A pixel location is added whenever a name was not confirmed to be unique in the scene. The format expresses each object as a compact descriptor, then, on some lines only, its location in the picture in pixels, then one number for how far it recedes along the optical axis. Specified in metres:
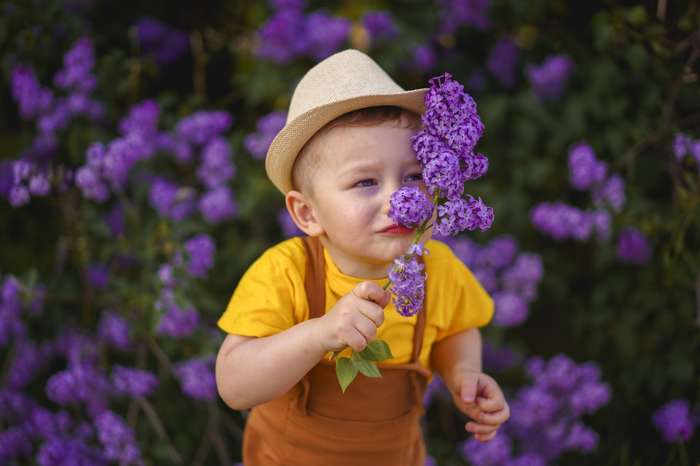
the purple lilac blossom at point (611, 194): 2.80
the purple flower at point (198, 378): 2.63
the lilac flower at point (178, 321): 2.65
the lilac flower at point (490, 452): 2.65
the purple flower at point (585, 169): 2.79
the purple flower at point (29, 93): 3.02
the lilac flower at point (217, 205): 3.02
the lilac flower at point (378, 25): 3.33
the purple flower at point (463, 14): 3.54
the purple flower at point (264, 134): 3.06
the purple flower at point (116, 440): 2.54
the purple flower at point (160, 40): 3.70
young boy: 1.55
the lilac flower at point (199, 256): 2.74
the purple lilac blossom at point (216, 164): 3.08
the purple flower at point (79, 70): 3.01
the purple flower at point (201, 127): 3.14
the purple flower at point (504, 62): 3.54
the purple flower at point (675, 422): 2.55
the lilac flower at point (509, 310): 2.80
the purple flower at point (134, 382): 2.66
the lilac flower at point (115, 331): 2.91
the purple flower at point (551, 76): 3.22
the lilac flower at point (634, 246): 2.89
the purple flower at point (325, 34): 3.23
